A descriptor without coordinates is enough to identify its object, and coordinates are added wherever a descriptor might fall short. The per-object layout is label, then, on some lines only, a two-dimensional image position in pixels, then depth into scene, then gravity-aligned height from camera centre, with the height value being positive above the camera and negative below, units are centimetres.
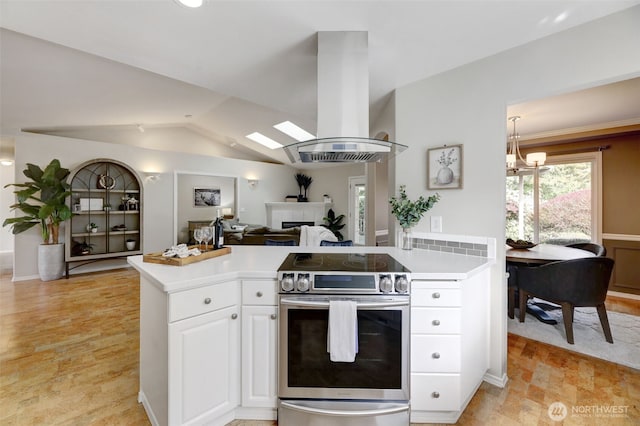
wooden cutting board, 167 -29
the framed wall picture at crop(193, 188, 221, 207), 700 +44
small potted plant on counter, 224 +3
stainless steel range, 152 -80
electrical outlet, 229 -9
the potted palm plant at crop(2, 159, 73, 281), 434 +7
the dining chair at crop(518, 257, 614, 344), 249 -68
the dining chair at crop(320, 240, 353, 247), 283 -32
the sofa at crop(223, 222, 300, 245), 471 -40
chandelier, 360 +75
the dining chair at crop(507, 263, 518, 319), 301 -82
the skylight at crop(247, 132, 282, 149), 682 +194
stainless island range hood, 187 +86
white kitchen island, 141 -74
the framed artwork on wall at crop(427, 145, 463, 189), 218 +39
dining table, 278 -46
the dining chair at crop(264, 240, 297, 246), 313 -35
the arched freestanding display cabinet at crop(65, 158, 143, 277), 498 +3
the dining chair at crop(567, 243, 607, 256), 311 -44
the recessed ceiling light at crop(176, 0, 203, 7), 153 +122
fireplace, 829 +1
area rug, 239 -124
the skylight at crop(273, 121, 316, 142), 578 +186
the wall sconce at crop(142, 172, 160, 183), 595 +83
